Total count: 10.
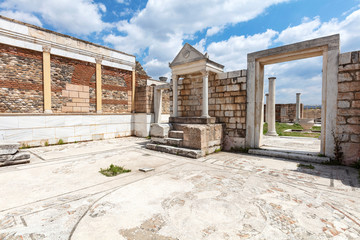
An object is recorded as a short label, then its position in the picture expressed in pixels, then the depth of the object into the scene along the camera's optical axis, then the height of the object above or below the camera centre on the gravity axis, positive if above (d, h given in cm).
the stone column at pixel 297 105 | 2069 +131
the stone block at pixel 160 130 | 696 -61
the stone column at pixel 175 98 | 800 +77
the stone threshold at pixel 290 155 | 512 -123
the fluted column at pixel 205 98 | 695 +70
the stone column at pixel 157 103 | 1146 +78
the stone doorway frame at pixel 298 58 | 507 +124
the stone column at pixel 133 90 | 1184 +166
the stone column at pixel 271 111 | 1131 +30
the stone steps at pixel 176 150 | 566 -123
